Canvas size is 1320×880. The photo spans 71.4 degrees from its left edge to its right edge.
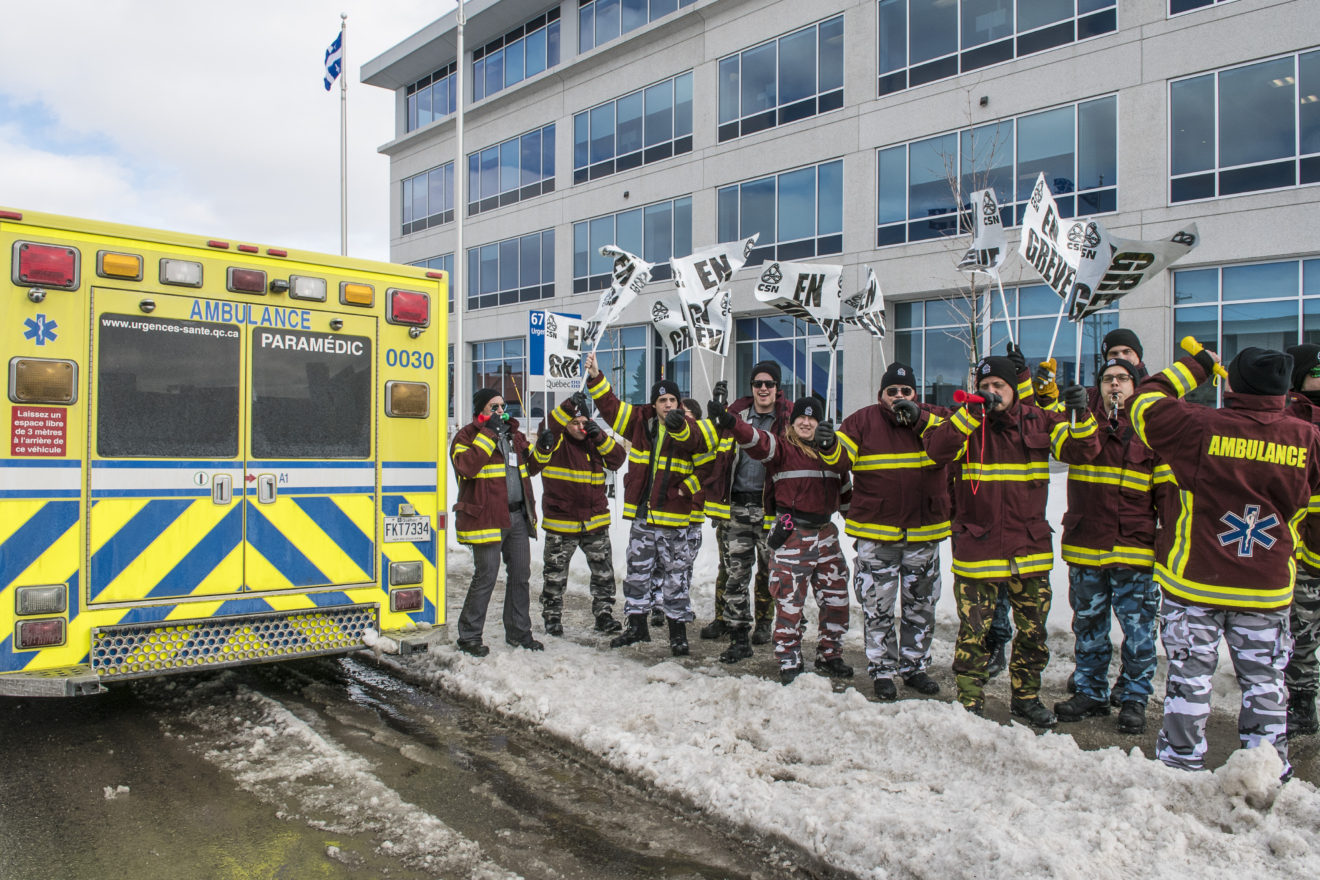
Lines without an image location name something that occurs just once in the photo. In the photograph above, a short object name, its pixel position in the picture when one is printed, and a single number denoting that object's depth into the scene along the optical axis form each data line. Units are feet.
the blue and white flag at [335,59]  82.69
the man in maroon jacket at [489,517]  22.03
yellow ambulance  15.83
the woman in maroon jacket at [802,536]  20.22
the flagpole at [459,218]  65.98
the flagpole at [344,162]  85.71
